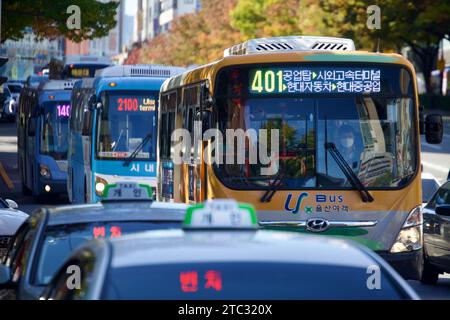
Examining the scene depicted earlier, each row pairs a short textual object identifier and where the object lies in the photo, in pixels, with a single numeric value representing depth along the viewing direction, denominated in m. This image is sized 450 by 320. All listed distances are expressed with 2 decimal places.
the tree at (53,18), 40.66
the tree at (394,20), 61.66
